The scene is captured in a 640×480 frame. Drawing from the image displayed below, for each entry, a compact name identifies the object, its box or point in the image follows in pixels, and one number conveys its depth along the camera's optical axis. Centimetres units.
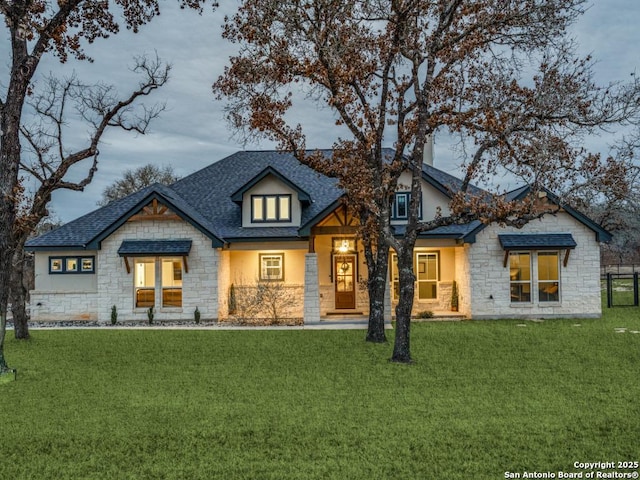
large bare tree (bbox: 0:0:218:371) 1043
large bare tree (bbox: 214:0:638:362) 1117
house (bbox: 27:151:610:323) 1941
